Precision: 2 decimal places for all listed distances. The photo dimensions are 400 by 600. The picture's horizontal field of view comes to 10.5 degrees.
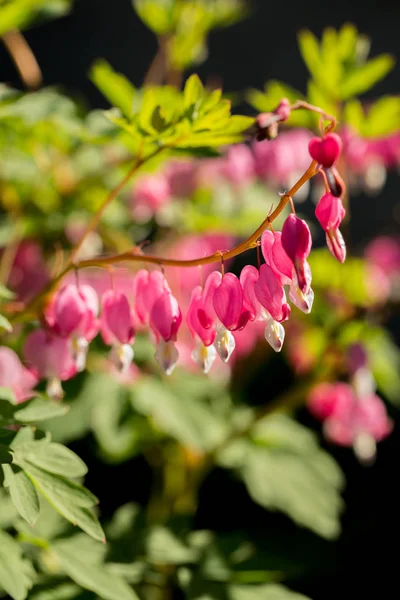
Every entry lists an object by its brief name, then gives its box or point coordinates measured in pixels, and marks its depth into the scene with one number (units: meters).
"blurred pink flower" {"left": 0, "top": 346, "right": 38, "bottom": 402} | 0.71
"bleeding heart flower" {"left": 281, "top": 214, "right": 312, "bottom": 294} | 0.64
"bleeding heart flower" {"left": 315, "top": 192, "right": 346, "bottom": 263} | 0.64
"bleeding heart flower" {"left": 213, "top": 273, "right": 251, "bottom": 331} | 0.66
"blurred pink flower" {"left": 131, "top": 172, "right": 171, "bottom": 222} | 0.86
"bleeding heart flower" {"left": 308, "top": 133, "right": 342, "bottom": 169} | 0.63
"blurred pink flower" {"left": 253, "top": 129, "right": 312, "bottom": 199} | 0.94
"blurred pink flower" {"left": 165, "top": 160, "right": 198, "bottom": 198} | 0.93
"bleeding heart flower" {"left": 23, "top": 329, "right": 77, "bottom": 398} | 0.71
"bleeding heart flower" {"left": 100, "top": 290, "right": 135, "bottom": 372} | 0.68
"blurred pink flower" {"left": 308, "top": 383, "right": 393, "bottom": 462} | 0.86
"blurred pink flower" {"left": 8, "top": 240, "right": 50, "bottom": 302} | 0.85
